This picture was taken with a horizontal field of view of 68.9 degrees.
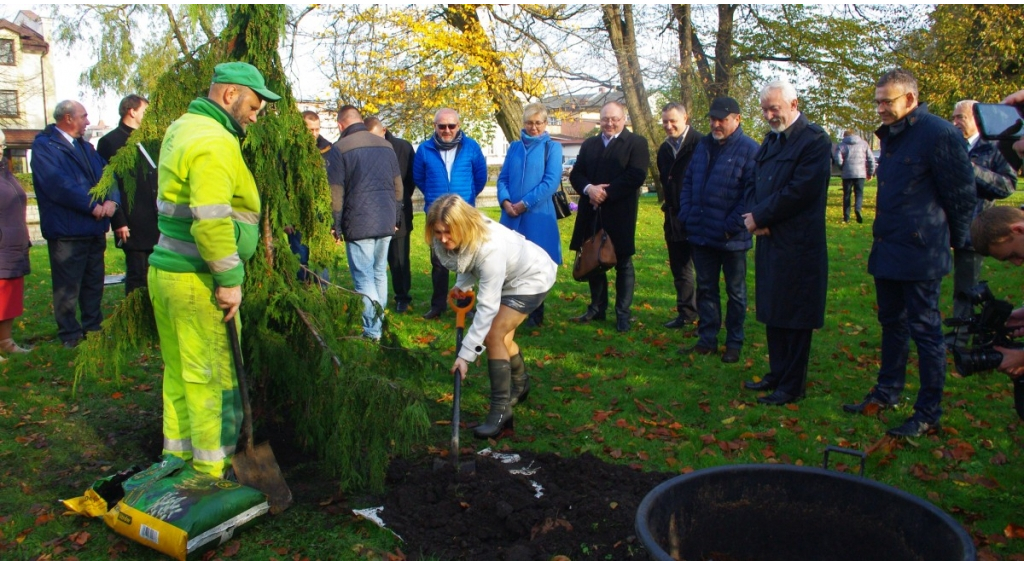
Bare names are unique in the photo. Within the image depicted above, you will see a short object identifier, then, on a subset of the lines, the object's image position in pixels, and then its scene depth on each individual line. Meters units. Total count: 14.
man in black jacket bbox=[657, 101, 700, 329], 7.64
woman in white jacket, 4.66
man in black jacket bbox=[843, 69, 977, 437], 4.83
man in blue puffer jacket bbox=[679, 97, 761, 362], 6.66
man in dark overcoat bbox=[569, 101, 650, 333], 7.78
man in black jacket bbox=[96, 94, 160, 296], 7.64
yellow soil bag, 3.57
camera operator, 3.28
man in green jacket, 3.81
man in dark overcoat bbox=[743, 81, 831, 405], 5.41
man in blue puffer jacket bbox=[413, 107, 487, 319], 8.13
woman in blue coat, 7.65
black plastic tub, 2.63
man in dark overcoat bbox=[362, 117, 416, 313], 8.95
